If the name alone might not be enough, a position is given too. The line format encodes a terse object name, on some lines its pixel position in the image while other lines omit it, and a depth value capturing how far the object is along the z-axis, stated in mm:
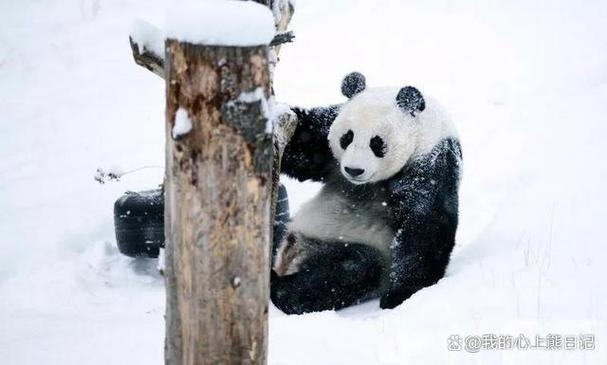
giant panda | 9047
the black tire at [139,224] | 10742
